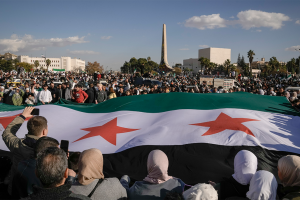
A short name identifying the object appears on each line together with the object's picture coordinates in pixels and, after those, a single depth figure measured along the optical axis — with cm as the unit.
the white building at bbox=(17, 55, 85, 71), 17138
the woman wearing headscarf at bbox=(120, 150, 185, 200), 240
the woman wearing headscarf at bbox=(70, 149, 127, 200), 221
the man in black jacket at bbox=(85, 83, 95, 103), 905
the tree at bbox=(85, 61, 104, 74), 11688
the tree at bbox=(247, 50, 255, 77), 9285
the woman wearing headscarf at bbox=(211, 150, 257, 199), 251
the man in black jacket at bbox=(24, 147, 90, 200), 166
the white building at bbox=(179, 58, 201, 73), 14348
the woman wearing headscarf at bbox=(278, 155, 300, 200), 220
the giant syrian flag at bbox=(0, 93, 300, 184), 379
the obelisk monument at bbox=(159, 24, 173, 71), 7628
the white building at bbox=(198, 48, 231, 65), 13875
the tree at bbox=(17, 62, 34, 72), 10566
